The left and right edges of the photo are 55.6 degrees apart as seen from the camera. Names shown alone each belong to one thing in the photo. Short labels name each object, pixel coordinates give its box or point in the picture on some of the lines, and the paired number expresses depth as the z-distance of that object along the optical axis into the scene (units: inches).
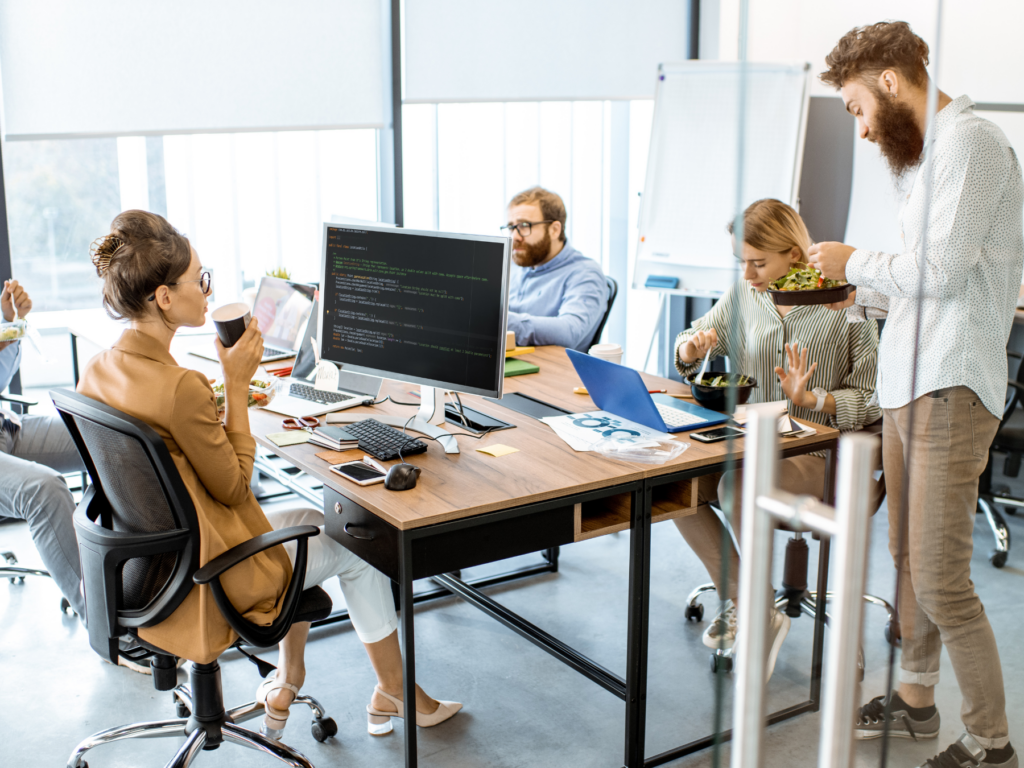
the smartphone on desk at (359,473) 73.7
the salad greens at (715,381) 91.0
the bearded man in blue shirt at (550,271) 129.2
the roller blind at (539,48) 160.7
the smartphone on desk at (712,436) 82.6
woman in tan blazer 66.4
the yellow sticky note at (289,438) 84.0
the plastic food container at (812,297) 54.9
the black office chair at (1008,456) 111.1
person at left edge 95.1
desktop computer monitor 81.5
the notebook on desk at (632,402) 83.4
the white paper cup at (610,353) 99.7
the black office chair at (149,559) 64.6
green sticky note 109.2
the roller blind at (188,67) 130.5
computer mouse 72.2
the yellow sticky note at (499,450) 81.1
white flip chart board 154.4
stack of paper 82.2
